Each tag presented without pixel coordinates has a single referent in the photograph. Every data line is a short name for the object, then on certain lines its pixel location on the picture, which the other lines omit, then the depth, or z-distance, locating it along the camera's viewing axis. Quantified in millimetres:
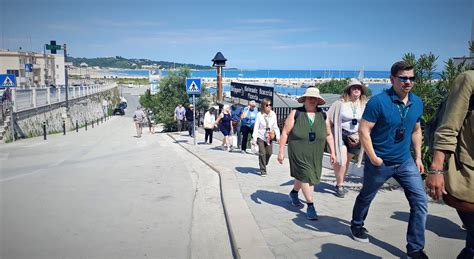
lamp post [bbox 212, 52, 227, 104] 18506
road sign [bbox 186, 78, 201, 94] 13156
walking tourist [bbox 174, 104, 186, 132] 18625
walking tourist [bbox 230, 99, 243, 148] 12172
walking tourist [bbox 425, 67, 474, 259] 2463
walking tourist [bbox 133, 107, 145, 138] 19281
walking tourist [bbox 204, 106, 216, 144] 13145
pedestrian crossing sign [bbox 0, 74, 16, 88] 16188
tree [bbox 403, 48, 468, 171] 5180
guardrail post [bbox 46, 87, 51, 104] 23498
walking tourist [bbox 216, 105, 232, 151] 11805
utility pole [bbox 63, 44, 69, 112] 27202
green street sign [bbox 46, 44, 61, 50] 23891
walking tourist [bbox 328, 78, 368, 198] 5477
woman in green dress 4633
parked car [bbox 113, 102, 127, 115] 56041
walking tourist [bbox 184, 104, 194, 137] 16172
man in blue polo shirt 3469
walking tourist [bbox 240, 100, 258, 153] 9477
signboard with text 12130
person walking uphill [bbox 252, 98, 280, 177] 7312
